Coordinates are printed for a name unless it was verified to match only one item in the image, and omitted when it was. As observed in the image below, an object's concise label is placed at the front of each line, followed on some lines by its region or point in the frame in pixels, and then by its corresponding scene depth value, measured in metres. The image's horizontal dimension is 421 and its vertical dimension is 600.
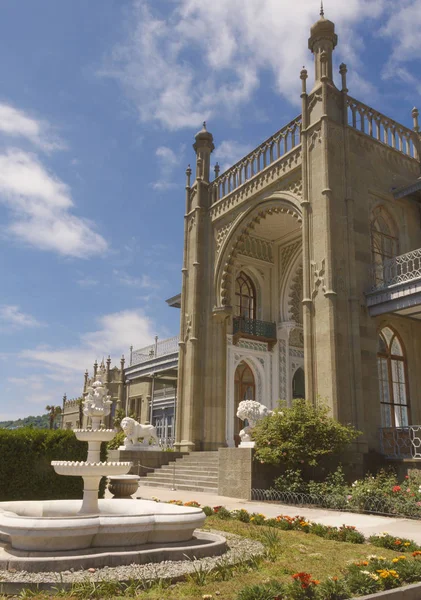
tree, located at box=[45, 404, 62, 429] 59.21
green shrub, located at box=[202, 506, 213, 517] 8.77
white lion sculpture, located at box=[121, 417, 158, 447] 17.64
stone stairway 14.71
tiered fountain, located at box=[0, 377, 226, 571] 4.95
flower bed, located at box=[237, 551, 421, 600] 4.09
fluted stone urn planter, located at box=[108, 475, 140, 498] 10.02
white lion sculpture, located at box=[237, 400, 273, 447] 13.23
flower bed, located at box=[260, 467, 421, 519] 9.33
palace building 13.98
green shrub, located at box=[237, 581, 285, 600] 4.01
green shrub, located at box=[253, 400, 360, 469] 11.60
